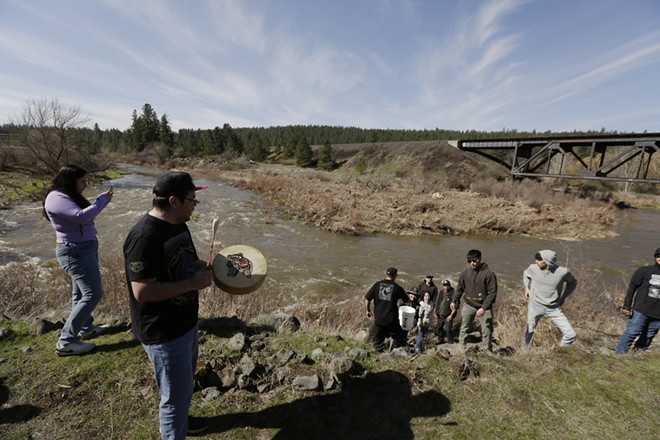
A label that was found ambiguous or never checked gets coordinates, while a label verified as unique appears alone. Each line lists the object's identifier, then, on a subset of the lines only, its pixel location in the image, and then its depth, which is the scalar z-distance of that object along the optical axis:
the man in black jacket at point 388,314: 5.60
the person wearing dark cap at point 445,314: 6.84
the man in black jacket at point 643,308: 5.13
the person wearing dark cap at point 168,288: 2.00
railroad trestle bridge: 19.19
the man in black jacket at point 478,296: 5.96
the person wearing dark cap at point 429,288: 7.07
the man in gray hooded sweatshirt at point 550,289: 5.39
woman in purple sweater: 3.39
